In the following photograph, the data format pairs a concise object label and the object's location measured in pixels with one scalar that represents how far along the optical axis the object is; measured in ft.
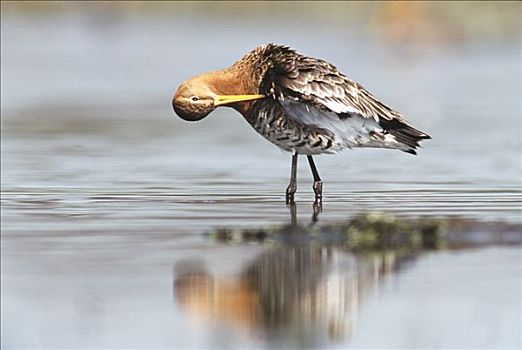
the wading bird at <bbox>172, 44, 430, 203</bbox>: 42.37
